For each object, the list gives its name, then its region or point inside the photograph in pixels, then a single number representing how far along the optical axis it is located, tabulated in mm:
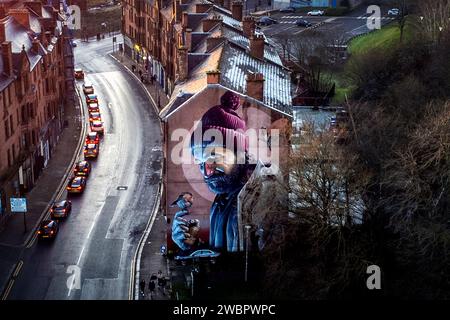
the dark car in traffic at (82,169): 67438
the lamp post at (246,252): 50006
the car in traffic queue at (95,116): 81562
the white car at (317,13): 120625
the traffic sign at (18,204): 55875
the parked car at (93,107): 84981
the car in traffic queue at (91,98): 87438
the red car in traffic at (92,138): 74562
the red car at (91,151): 72312
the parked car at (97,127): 78812
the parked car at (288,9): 124600
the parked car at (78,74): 97500
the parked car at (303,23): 112788
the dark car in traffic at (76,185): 64250
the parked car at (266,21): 114462
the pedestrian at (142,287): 49312
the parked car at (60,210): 59375
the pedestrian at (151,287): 49250
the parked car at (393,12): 109450
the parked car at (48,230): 55938
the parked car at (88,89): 91375
